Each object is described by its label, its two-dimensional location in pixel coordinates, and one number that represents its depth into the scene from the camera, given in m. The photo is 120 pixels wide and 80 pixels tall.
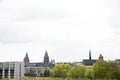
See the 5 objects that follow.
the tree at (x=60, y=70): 158.25
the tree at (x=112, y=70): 118.38
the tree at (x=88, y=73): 139.49
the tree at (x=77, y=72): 141.88
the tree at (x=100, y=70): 120.00
